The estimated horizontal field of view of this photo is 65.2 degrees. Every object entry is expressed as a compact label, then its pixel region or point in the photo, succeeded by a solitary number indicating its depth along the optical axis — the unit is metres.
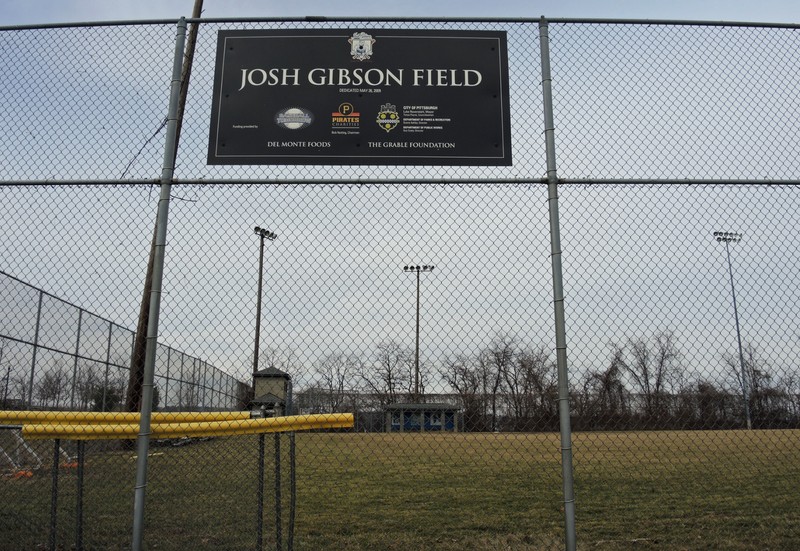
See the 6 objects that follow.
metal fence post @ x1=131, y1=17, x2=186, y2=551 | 4.11
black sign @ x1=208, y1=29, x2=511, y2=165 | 4.72
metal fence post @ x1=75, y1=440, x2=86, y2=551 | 4.36
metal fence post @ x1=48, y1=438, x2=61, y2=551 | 4.31
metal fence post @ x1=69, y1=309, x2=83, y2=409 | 12.98
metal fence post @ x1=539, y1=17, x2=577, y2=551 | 4.12
